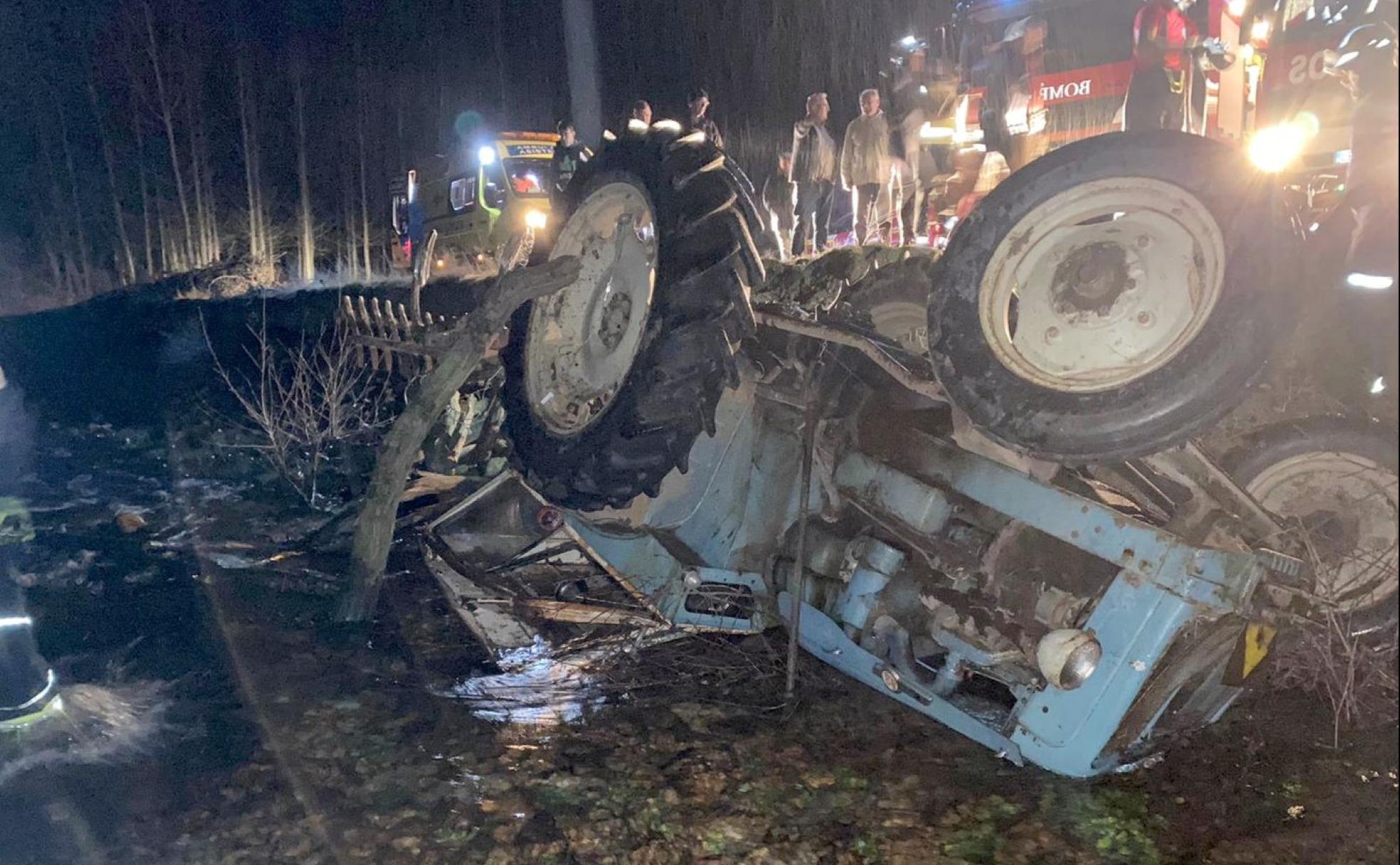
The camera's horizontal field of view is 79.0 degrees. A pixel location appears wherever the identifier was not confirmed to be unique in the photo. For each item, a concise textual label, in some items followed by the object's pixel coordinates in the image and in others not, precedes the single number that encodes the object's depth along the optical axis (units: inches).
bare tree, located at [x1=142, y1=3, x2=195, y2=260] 656.4
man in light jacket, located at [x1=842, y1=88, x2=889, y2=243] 318.3
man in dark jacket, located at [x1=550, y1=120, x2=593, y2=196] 347.9
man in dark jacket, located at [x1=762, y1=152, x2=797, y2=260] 374.3
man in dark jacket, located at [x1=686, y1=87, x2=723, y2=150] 331.6
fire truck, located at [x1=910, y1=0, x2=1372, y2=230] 226.1
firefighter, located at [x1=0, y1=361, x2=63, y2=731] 107.2
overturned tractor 88.9
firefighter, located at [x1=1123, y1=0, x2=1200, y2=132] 279.3
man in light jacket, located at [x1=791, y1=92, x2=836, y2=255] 329.1
